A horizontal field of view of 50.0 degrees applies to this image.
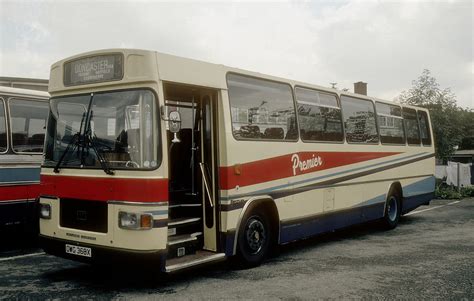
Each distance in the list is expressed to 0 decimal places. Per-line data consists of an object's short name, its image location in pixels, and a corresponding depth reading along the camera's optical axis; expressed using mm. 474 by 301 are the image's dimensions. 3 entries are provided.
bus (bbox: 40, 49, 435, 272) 6371
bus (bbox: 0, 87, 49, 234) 8984
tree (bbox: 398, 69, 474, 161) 25312
